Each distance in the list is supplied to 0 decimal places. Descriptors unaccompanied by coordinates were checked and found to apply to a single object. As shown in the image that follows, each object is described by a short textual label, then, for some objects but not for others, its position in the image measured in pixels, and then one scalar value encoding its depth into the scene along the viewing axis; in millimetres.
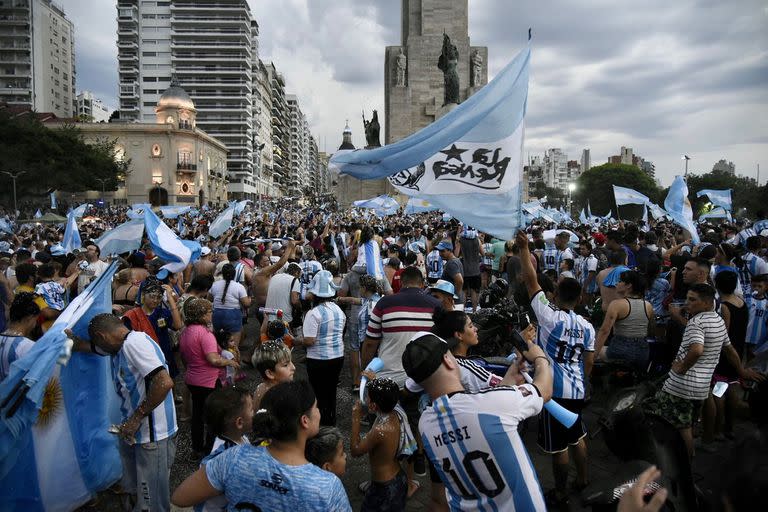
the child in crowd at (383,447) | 3152
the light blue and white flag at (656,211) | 20670
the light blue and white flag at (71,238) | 10203
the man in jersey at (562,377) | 3721
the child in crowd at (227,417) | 2510
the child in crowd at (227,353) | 4757
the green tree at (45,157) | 38562
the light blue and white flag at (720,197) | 16562
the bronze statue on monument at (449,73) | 42188
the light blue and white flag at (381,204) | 23016
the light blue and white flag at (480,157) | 3594
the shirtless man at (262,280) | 7137
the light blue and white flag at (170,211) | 22484
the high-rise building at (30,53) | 71875
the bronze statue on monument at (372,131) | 46406
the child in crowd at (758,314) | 5647
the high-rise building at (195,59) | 79500
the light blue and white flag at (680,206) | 8023
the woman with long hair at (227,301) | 6410
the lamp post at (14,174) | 34056
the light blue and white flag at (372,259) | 6852
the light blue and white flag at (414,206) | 18734
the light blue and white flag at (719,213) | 19644
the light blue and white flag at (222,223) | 11445
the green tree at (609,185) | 62594
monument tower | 49312
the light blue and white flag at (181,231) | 15511
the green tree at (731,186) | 42050
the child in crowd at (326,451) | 2391
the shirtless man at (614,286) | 6098
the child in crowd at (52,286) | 5906
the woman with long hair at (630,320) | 4809
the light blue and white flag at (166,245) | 6633
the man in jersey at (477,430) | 2002
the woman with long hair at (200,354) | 4414
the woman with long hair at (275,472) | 1907
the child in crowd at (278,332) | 4685
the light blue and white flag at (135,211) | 16992
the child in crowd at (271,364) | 3340
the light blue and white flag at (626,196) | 14727
